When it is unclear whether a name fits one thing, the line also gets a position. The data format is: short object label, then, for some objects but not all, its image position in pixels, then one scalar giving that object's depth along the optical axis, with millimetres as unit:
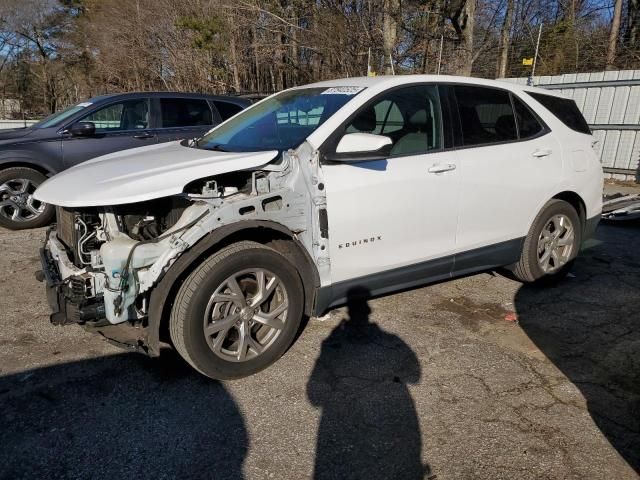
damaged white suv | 2650
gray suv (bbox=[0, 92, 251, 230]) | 6160
